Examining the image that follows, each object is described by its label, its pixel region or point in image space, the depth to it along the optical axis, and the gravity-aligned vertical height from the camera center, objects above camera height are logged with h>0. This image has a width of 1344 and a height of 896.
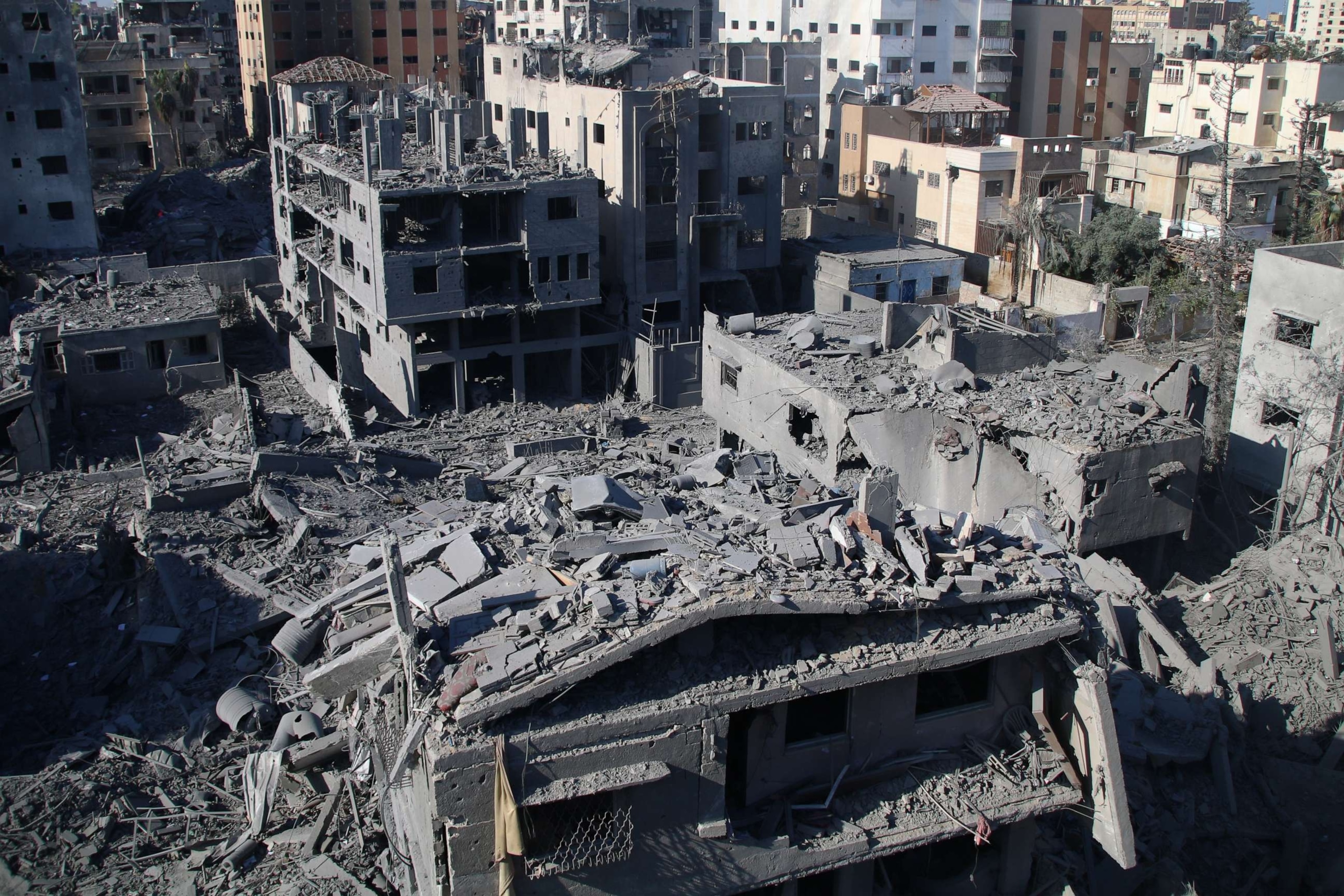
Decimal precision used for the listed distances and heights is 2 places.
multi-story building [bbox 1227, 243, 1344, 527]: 23.36 -5.75
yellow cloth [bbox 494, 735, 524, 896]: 9.93 -6.10
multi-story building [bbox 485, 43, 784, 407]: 35.88 -2.99
